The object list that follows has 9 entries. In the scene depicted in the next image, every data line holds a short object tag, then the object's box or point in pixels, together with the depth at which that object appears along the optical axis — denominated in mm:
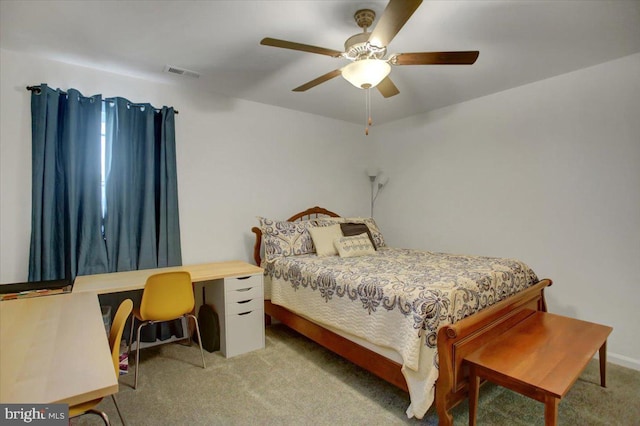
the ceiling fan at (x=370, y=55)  1807
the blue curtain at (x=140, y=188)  2752
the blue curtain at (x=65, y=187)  2447
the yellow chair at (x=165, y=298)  2283
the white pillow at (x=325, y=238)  3280
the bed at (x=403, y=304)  1771
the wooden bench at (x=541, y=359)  1521
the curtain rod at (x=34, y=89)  2455
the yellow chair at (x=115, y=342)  1240
